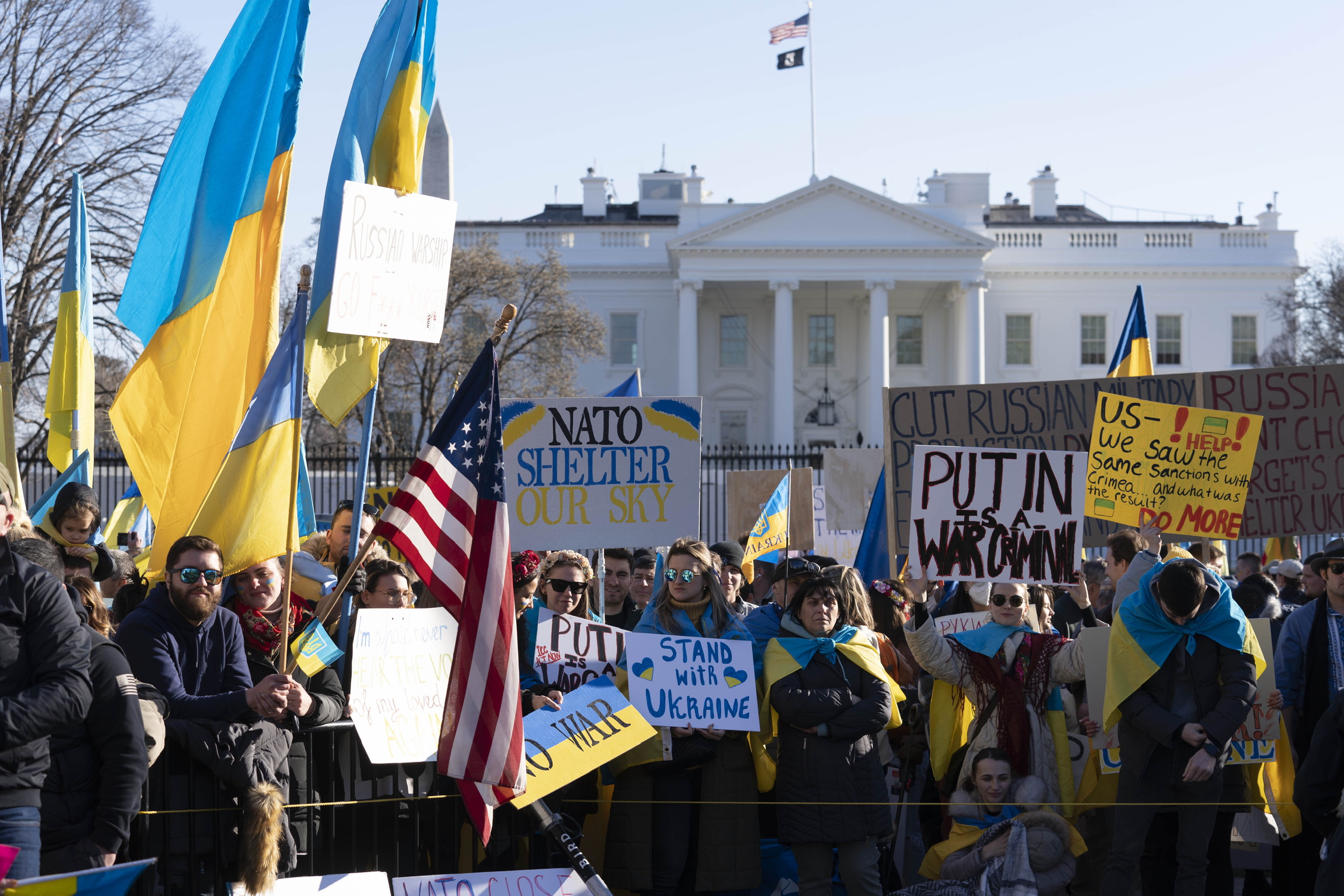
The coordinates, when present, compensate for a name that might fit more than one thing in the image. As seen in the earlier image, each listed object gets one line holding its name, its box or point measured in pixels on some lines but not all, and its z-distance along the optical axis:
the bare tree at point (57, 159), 22.70
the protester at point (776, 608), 6.08
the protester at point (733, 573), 7.88
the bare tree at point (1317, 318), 32.56
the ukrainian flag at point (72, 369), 9.62
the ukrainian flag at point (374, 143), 6.44
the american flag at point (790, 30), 44.41
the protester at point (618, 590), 7.41
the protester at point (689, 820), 5.60
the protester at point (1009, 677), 5.83
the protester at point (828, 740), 5.53
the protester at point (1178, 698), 5.58
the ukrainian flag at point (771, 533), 10.01
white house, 45.25
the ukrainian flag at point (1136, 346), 11.68
